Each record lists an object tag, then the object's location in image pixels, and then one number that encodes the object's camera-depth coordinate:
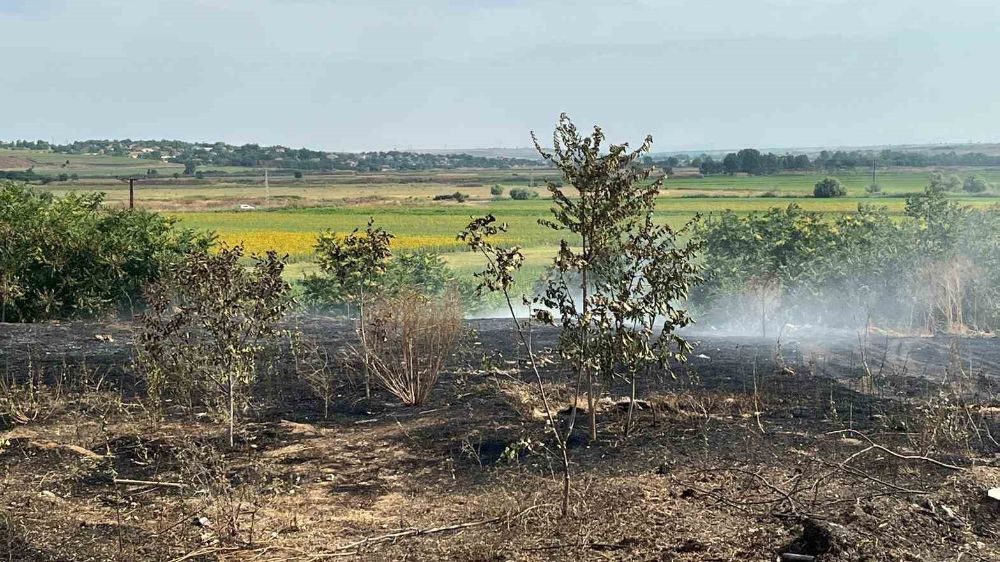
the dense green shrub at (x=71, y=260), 14.27
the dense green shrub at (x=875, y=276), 14.98
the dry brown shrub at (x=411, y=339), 8.42
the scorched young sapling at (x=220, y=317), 7.07
